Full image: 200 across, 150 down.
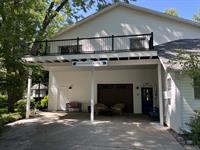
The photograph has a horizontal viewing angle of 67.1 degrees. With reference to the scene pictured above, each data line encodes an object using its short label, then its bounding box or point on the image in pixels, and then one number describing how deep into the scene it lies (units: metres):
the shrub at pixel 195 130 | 5.39
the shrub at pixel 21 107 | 9.57
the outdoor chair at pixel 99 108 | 10.44
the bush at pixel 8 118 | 7.96
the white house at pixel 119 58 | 8.42
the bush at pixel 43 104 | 13.11
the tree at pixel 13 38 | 5.67
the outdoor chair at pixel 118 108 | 10.54
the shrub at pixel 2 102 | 12.21
